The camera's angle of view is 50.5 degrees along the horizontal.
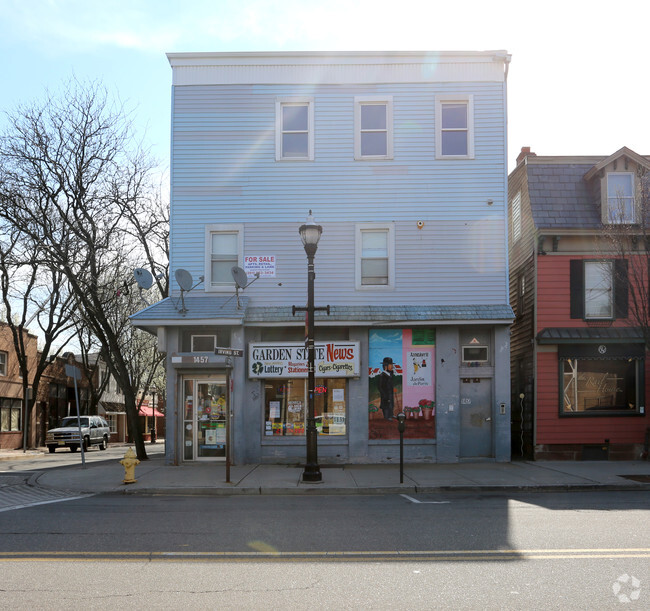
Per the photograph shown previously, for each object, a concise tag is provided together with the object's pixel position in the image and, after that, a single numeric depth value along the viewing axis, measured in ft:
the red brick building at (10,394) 113.80
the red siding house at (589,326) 58.54
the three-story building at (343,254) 56.95
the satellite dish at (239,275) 55.06
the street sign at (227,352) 45.47
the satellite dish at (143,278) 54.65
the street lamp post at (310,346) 46.09
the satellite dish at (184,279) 55.06
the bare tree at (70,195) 64.34
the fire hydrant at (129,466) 44.83
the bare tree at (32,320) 111.31
